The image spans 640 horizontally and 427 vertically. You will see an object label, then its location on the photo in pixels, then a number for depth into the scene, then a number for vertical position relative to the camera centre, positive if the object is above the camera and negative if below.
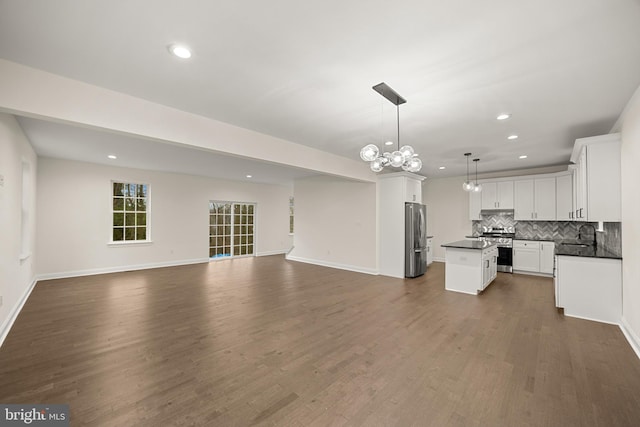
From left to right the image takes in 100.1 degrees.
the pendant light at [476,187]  5.95 +0.66
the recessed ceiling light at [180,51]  2.18 +1.37
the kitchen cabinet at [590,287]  3.59 -1.00
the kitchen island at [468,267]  4.94 -0.96
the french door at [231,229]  9.08 -0.45
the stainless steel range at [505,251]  6.84 -0.89
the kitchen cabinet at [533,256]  6.41 -0.98
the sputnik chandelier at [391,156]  2.91 +0.68
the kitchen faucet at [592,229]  5.90 -0.35
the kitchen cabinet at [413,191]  6.57 +0.65
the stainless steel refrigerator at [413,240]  6.41 -0.59
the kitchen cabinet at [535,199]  6.59 +0.43
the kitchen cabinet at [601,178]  3.61 +0.54
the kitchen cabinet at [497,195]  7.16 +0.60
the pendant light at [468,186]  5.86 +0.67
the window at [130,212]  7.09 +0.11
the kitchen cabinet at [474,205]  7.66 +0.33
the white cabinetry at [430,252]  8.18 -1.14
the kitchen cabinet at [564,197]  6.32 +0.47
